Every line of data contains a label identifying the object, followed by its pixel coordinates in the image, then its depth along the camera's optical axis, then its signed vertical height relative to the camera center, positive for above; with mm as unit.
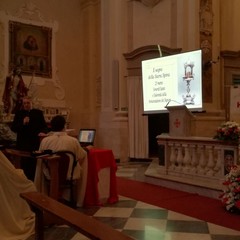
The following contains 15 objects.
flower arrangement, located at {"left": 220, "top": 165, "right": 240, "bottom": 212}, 4012 -902
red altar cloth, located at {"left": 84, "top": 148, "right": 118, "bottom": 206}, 4352 -691
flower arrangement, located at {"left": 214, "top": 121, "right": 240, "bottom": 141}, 4566 -256
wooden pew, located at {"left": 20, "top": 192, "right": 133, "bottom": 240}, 1819 -634
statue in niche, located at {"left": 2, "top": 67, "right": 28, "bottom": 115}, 8859 +537
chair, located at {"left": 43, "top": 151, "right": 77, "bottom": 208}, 3898 -596
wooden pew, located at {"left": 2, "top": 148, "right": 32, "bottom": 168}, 3964 -488
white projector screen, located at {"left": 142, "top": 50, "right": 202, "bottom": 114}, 6312 +578
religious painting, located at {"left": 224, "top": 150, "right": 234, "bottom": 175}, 4688 -633
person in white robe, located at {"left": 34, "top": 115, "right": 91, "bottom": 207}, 3992 -364
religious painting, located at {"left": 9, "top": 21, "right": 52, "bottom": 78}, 9602 +1790
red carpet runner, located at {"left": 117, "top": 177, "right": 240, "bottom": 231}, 3858 -1157
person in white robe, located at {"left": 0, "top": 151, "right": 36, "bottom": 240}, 3109 -834
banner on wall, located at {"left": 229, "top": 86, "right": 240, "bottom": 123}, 7074 +155
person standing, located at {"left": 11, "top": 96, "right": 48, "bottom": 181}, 4691 -177
